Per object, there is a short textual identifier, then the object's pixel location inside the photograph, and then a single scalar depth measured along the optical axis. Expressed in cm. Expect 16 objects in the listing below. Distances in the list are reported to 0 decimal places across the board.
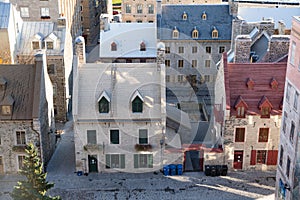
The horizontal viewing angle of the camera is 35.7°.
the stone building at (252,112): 4738
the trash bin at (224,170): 4822
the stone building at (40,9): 7488
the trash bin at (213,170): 4803
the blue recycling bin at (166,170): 4812
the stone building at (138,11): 9350
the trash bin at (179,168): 4825
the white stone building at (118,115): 4694
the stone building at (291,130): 3728
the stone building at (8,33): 5750
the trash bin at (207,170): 4807
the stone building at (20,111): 4616
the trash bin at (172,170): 4822
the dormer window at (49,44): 5994
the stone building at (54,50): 5972
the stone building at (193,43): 7075
